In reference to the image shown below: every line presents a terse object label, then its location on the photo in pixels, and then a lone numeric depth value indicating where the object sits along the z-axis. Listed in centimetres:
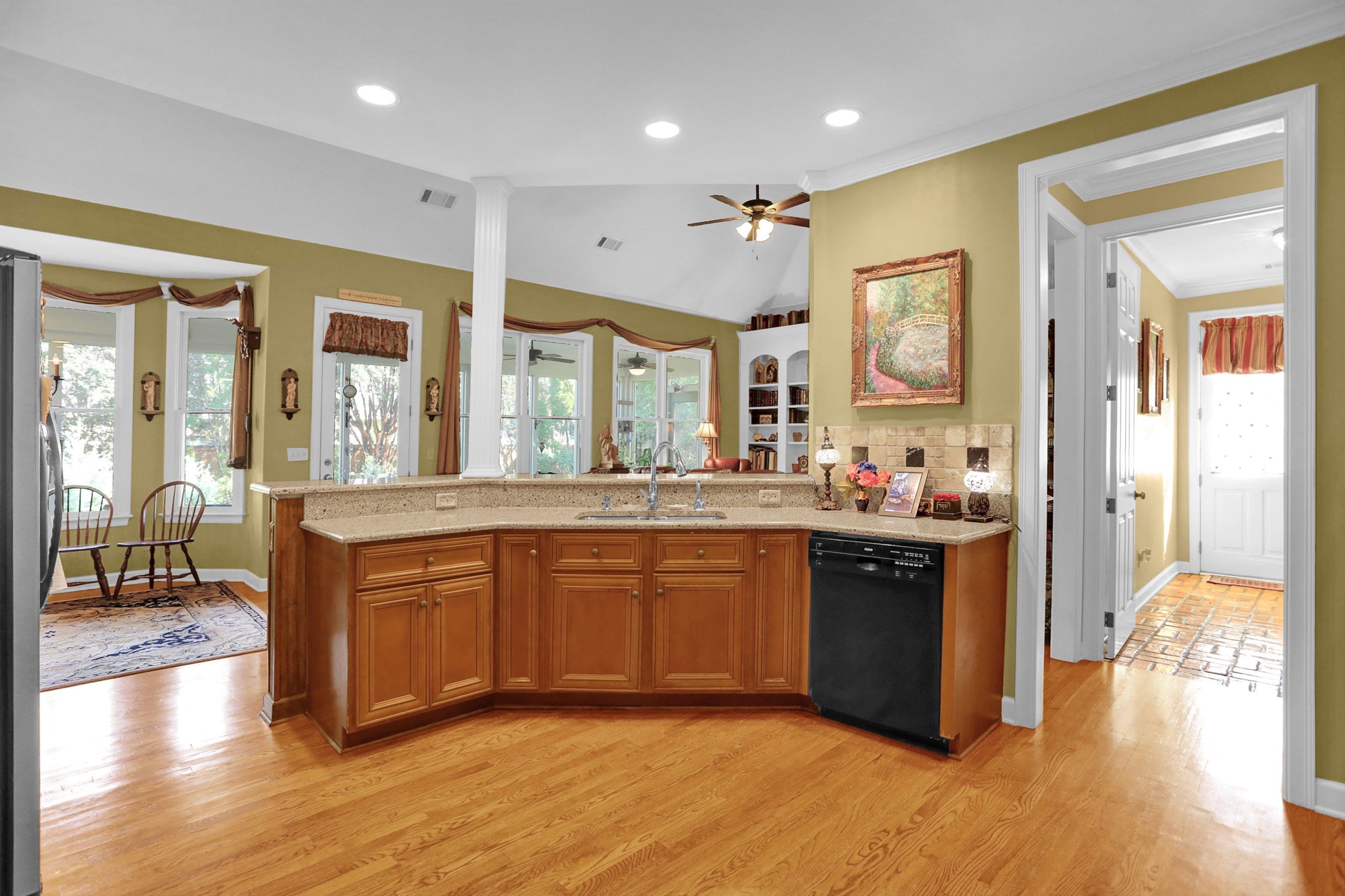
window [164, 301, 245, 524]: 615
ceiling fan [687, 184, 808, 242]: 488
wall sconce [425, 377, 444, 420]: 647
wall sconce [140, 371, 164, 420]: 598
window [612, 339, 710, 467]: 805
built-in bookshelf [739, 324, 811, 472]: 867
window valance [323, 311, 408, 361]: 591
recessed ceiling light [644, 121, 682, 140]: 342
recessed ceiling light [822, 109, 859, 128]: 324
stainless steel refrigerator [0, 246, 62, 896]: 176
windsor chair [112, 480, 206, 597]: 580
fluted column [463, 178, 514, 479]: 401
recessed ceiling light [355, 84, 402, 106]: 306
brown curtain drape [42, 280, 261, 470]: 585
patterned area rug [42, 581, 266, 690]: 396
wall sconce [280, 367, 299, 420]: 576
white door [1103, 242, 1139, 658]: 407
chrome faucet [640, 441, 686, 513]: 370
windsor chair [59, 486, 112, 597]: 561
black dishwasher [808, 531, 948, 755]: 290
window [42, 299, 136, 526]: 579
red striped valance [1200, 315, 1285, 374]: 627
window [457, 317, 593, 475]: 712
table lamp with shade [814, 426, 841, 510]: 374
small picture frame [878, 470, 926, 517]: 348
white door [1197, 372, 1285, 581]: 635
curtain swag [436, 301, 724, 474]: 654
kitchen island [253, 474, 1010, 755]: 312
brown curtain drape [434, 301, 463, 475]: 653
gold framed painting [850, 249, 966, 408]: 346
